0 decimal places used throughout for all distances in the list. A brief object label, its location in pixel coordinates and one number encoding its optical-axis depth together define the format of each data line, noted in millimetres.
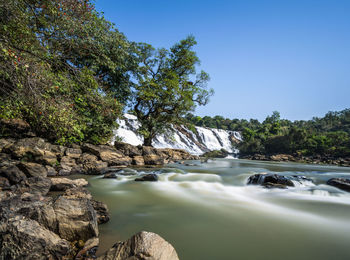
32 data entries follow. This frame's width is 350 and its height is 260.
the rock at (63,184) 4367
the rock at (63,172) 6841
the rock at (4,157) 5881
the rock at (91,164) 7547
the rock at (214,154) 28338
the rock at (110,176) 6781
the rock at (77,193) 3395
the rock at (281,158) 29142
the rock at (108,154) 9242
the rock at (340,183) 5552
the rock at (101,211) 2884
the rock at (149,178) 6668
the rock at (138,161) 10783
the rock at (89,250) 1932
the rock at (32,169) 5031
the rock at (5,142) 6912
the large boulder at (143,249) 1626
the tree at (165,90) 13625
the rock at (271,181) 5966
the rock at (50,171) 6488
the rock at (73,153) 8156
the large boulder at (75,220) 2189
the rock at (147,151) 12373
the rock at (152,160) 11531
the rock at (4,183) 3950
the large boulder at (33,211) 2170
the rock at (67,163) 7127
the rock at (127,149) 11527
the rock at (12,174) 4328
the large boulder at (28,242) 1707
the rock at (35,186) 3732
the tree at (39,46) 3867
